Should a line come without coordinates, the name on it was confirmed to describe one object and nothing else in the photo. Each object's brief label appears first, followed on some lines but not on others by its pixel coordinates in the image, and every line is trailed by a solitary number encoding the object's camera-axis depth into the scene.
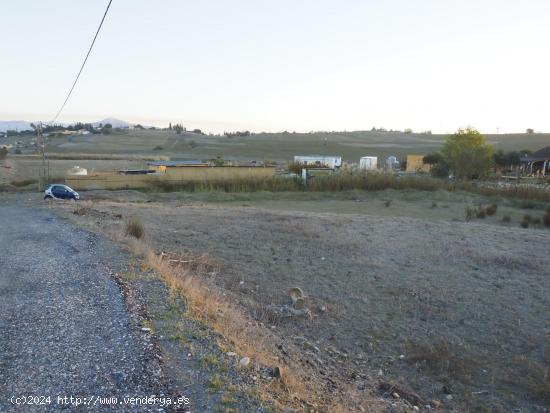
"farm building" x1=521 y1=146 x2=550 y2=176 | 65.88
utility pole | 39.90
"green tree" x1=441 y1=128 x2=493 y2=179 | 54.94
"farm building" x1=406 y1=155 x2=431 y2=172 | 76.31
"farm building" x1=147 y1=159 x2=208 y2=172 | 47.84
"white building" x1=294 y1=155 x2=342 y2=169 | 70.69
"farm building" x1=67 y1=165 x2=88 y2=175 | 45.24
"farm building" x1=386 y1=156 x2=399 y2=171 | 80.99
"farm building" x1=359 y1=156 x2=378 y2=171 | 76.00
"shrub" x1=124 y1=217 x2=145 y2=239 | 15.39
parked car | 30.55
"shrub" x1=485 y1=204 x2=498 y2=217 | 29.68
